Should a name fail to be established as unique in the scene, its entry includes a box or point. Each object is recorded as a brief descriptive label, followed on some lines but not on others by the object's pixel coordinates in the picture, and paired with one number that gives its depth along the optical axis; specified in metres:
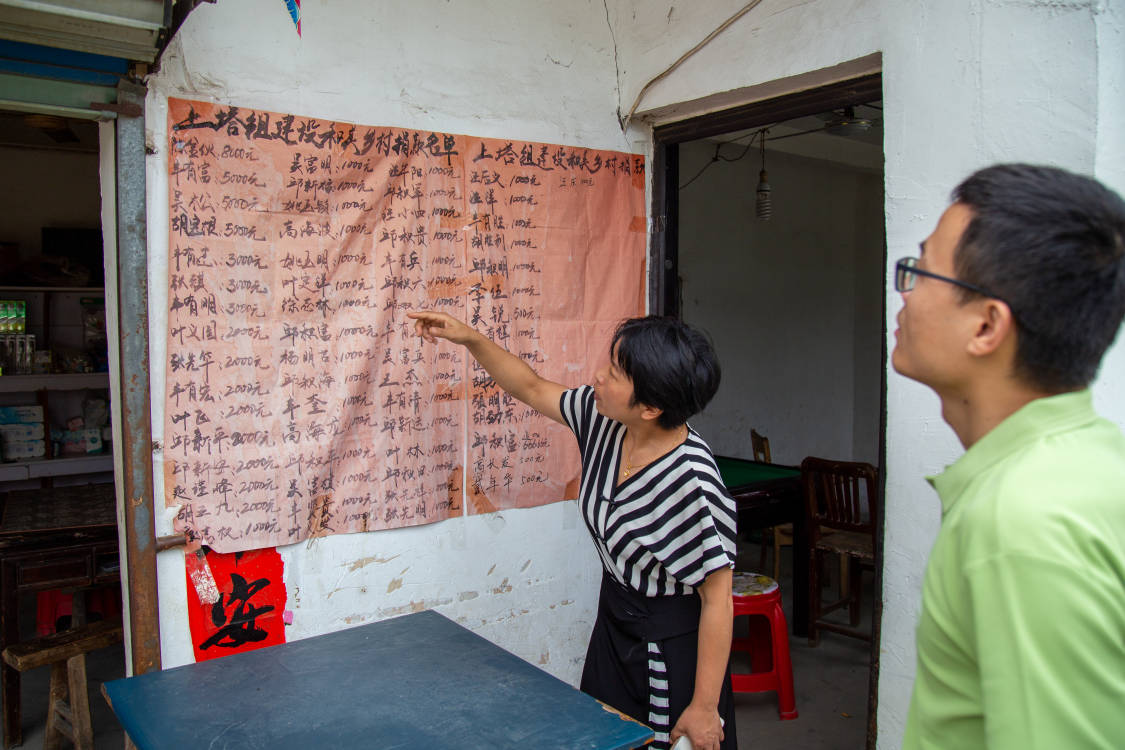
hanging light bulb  6.16
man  0.82
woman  1.94
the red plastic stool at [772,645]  3.75
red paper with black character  2.45
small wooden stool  3.11
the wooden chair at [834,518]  4.48
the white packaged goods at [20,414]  5.41
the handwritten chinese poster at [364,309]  2.41
